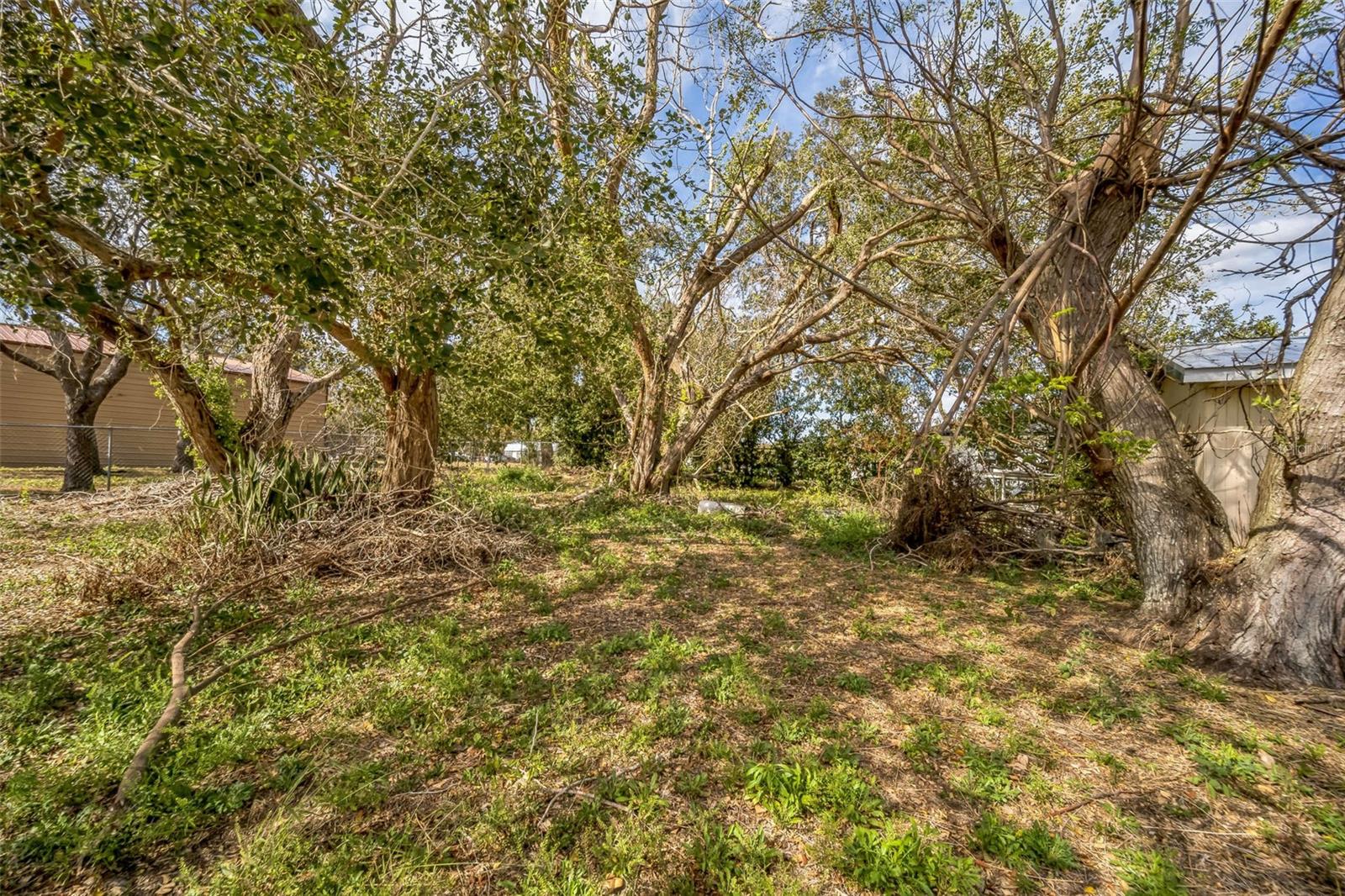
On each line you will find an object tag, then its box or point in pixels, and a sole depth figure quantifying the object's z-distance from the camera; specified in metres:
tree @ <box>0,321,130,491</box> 9.33
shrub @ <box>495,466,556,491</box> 11.16
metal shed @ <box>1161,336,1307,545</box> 5.37
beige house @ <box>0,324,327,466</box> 12.51
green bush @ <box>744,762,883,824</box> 2.08
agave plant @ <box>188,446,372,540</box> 4.43
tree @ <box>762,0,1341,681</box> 2.47
